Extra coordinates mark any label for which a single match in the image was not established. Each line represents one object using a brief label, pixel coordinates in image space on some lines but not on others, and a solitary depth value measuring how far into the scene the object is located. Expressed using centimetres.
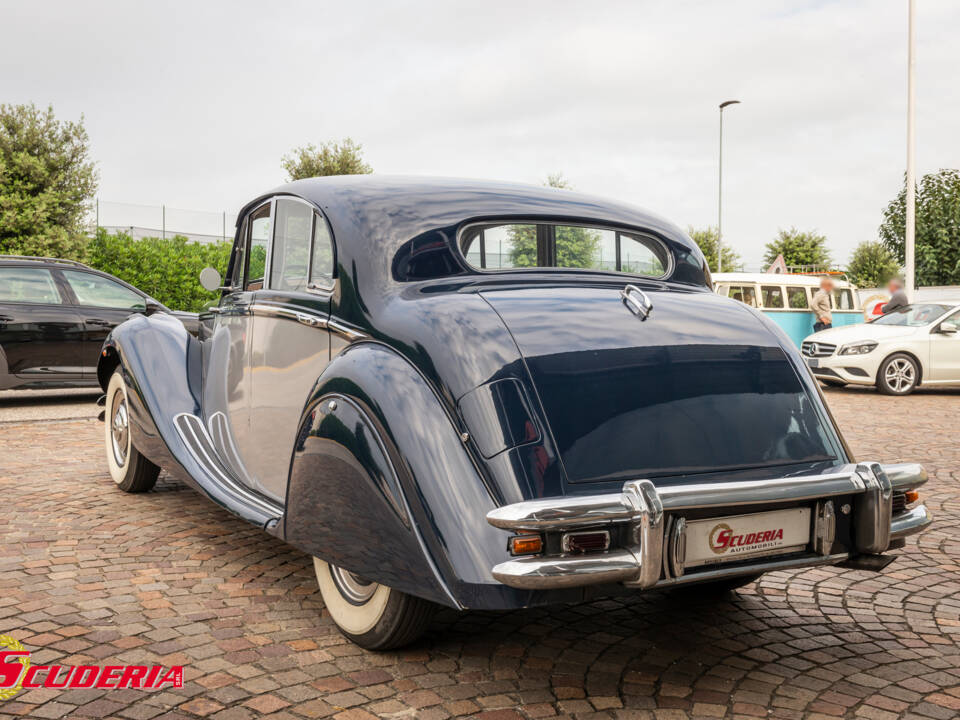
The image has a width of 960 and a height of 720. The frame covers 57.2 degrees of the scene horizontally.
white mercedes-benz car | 1297
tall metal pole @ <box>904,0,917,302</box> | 1964
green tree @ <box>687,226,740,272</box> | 5303
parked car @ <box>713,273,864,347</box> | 2030
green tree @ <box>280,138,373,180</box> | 2992
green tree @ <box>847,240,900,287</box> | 5150
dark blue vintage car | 255
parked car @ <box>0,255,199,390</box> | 987
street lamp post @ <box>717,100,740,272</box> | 3375
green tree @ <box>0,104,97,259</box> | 1942
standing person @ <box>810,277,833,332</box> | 1616
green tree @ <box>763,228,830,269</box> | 5281
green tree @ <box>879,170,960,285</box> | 3209
